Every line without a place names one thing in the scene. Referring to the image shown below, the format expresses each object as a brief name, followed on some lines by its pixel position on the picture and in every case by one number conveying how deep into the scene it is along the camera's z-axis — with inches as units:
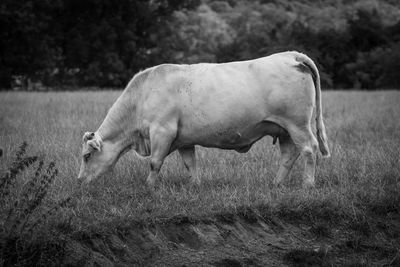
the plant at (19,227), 370.3
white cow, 569.3
